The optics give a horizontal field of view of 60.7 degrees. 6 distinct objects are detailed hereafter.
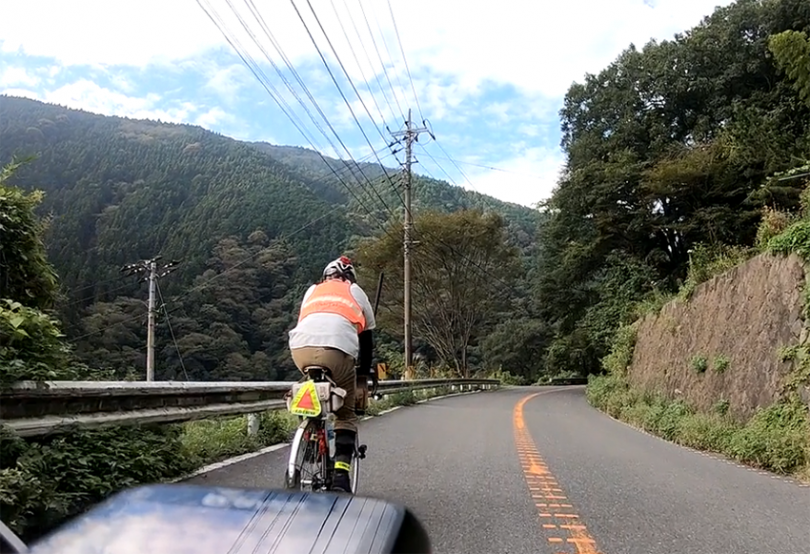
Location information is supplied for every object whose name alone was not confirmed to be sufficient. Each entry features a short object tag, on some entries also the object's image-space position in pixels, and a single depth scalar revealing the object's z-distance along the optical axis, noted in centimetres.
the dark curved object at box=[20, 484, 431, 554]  121
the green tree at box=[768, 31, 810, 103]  1697
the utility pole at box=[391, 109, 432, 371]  2920
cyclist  429
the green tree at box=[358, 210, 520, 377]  3675
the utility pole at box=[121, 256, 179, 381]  2528
